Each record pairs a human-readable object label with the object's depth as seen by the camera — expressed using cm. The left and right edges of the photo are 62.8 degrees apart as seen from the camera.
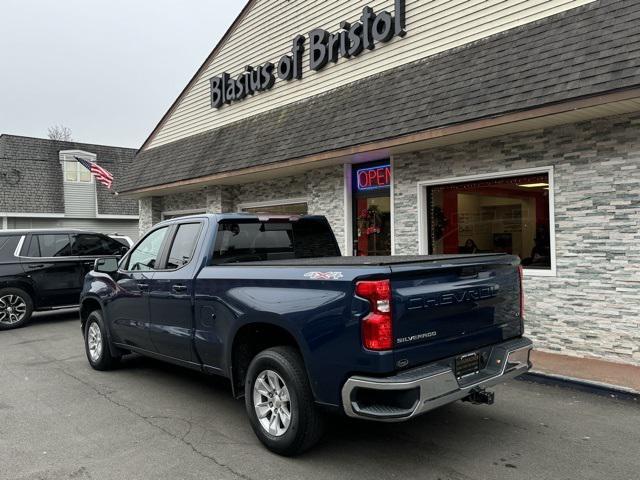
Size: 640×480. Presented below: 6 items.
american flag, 2017
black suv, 1020
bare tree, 4656
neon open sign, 934
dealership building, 630
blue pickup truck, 336
